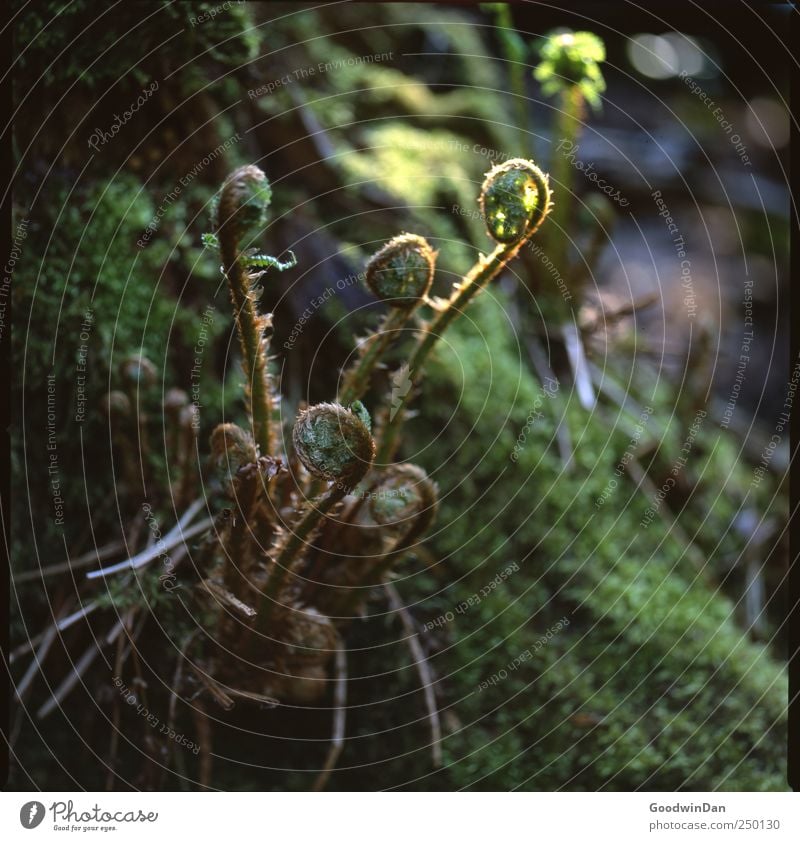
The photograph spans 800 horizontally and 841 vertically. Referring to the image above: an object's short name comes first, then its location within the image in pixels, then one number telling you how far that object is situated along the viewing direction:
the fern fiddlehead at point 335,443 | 0.54
